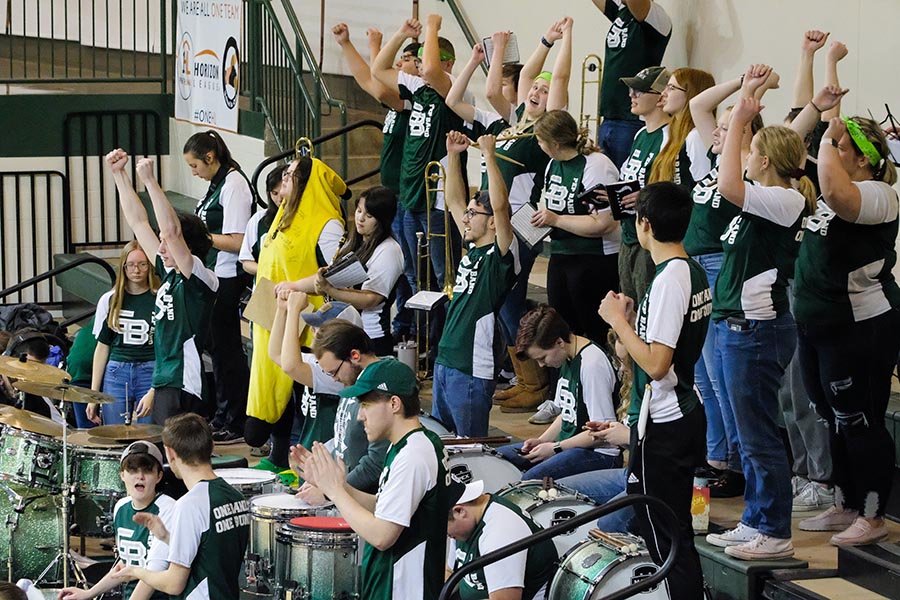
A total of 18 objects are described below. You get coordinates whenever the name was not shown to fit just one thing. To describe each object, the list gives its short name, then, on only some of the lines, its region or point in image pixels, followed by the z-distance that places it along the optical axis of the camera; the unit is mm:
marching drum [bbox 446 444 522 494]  14352
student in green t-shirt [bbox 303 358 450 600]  10852
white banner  26953
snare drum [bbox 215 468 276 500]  15023
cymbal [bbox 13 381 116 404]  15523
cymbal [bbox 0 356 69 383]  15891
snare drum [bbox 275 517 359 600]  13008
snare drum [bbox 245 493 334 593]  13859
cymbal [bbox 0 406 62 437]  16172
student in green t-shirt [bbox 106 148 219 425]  17125
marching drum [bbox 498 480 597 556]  12867
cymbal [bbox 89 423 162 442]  16250
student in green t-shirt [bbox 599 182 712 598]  11266
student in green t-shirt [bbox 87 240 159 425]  17969
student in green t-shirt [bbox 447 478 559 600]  11672
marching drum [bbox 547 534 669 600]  11703
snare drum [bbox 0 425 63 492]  15977
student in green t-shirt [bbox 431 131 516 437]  15984
